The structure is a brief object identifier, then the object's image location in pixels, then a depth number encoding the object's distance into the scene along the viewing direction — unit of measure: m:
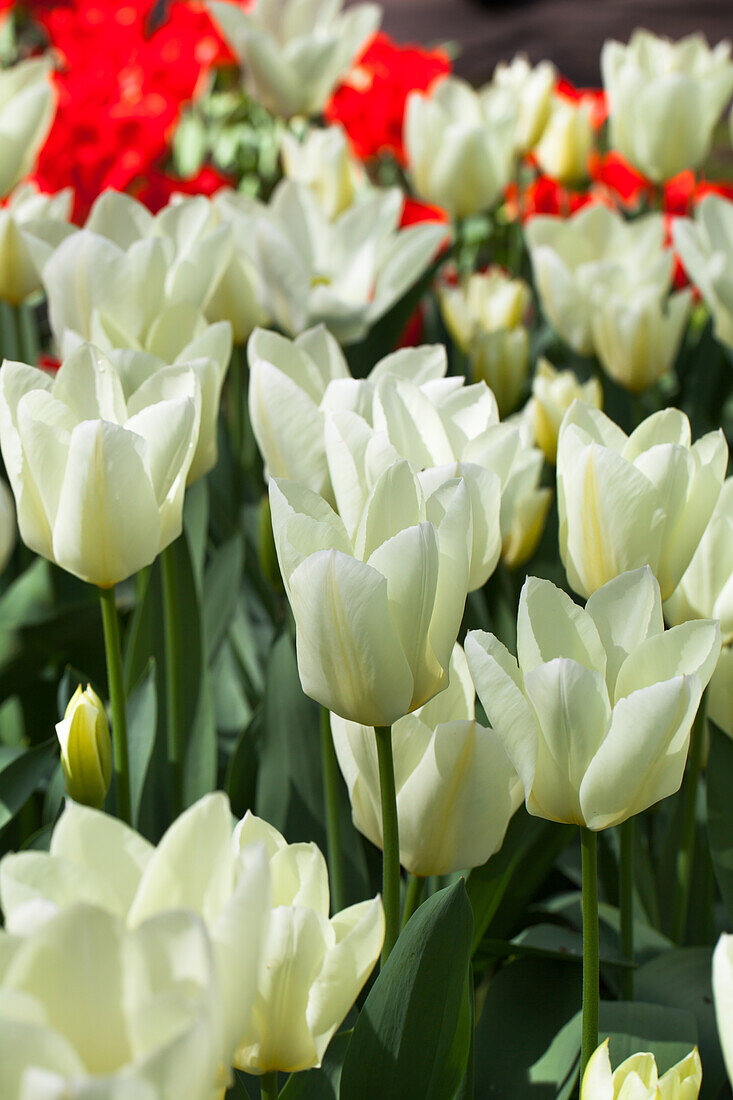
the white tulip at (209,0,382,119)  2.07
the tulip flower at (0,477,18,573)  1.30
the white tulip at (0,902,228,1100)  0.93
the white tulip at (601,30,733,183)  1.98
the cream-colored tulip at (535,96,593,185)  2.34
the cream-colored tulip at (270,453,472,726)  1.06
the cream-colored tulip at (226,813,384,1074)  1.03
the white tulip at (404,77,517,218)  2.01
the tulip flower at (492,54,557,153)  2.40
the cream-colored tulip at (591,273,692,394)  1.62
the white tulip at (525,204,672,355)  1.72
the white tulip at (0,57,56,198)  1.57
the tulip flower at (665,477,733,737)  1.17
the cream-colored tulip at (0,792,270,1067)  0.95
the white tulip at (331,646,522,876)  1.10
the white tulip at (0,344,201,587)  1.13
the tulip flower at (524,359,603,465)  1.50
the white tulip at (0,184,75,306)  1.36
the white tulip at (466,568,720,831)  1.05
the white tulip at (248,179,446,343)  1.47
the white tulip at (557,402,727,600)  1.14
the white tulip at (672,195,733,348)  1.51
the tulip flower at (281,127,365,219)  1.93
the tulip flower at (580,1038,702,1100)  1.04
